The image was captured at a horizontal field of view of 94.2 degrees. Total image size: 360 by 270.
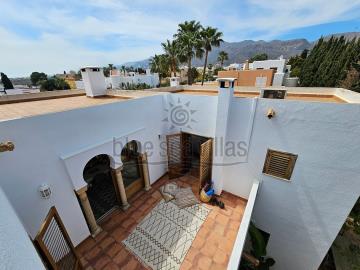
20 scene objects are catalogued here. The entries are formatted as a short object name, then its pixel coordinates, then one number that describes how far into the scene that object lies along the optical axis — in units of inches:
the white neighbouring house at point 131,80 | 1030.4
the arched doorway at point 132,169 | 309.4
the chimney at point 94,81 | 340.2
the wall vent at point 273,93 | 246.1
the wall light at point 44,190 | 175.9
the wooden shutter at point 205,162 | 284.0
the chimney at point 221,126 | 242.6
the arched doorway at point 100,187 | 285.0
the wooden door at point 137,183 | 304.8
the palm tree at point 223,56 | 1788.9
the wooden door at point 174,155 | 339.0
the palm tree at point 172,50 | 914.7
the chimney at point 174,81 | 496.7
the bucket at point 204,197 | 293.0
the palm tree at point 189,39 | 752.3
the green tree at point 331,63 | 847.7
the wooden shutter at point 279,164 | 232.7
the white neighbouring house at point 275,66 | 676.1
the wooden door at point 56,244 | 141.8
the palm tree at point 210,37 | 743.1
